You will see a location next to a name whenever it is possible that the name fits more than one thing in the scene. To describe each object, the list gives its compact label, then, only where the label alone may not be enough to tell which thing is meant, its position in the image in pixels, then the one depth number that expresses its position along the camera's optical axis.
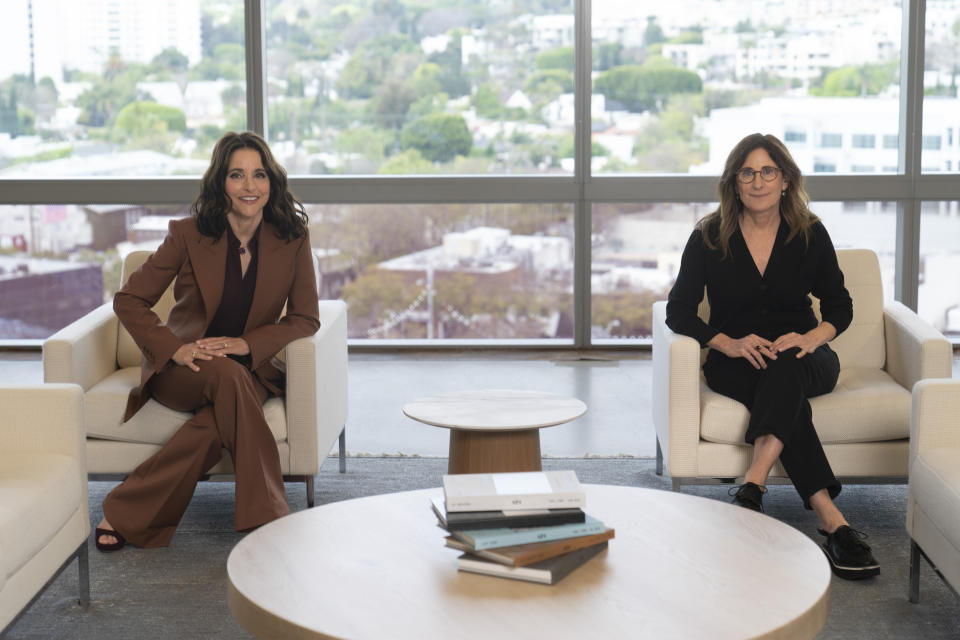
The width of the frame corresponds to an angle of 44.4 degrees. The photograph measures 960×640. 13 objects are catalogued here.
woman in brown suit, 3.52
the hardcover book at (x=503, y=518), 2.33
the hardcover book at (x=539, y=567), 2.21
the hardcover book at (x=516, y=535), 2.28
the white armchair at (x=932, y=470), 2.81
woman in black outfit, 3.68
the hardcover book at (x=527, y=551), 2.24
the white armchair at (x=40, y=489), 2.60
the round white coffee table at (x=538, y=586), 2.03
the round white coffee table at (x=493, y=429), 3.41
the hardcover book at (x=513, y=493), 2.35
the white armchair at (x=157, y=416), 3.63
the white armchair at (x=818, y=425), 3.57
